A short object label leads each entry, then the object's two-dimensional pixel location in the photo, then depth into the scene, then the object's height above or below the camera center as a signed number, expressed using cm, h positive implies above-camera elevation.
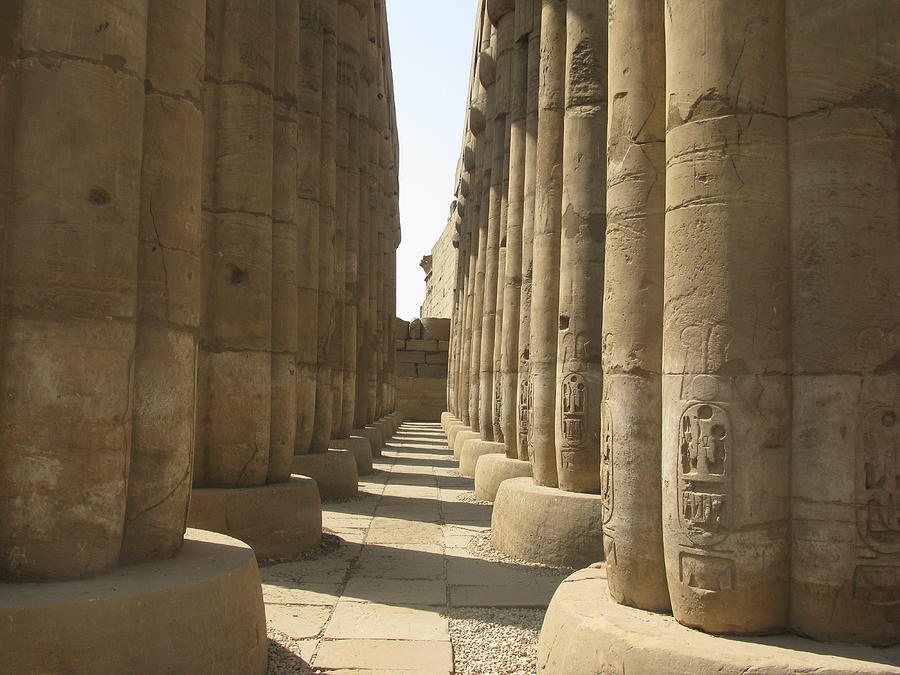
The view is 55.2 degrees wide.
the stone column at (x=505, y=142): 1359 +403
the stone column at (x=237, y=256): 709 +98
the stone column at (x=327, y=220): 1152 +205
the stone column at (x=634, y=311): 406 +34
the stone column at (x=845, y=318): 351 +28
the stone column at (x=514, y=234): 1142 +211
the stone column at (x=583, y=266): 725 +96
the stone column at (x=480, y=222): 1769 +332
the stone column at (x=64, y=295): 378 +33
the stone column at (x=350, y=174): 1472 +360
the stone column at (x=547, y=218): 846 +160
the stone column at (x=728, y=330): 363 +22
